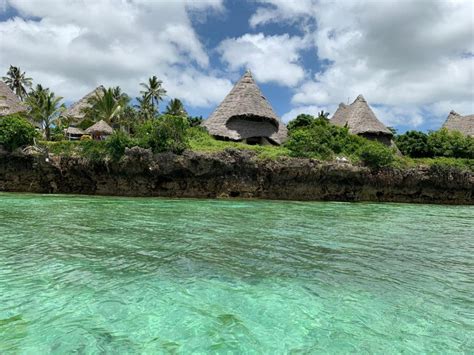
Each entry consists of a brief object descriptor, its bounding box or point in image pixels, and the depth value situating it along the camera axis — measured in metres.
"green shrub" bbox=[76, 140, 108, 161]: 21.25
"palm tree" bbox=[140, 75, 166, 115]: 43.31
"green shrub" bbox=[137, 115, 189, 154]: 21.11
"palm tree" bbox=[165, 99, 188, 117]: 40.88
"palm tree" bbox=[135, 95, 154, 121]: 40.02
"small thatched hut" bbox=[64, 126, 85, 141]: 32.48
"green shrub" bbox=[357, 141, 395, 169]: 22.75
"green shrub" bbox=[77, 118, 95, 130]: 32.56
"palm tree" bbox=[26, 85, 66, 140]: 26.66
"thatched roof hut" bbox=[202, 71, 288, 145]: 26.79
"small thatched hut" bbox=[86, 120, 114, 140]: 28.64
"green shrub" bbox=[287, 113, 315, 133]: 30.61
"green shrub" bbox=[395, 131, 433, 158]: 29.00
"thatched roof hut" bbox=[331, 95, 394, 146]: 30.75
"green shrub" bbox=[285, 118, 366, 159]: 22.75
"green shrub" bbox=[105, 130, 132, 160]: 21.02
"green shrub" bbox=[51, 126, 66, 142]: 29.80
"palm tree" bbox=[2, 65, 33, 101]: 47.03
